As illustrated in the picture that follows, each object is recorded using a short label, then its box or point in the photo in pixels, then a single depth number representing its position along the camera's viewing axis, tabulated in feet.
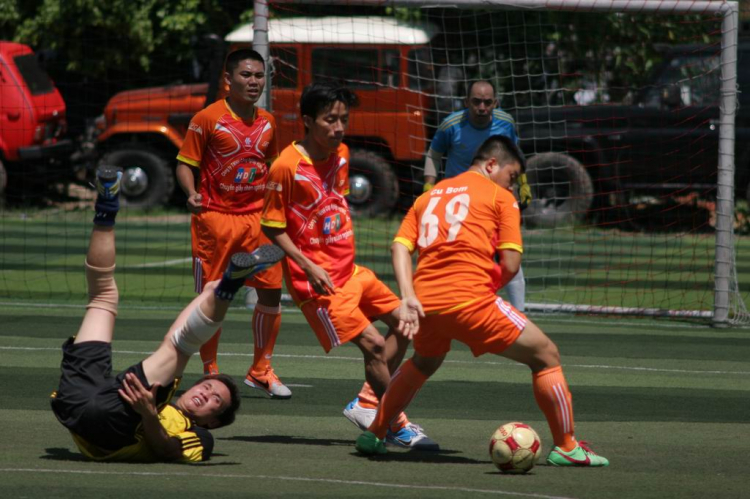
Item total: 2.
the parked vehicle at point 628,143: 105.29
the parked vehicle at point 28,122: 122.31
